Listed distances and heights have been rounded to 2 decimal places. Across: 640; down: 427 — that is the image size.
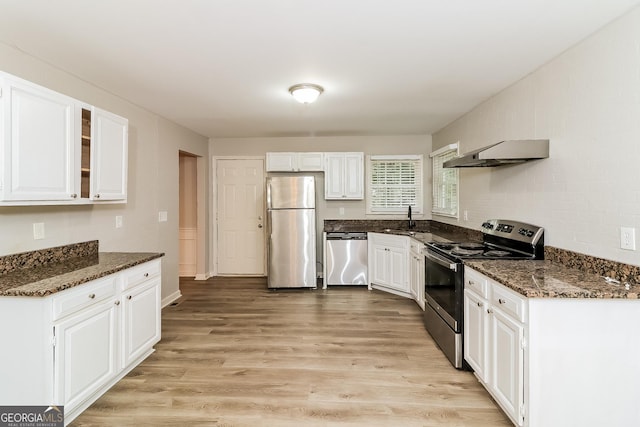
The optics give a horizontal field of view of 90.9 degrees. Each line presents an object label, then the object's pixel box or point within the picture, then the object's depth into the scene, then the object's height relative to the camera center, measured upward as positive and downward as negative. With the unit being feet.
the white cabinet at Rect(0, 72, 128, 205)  6.07 +1.48
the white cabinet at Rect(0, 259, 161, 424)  5.64 -2.58
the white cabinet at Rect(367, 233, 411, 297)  13.85 -2.26
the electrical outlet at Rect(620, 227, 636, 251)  5.71 -0.44
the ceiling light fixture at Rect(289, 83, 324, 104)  9.57 +3.77
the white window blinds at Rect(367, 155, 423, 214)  16.98 +1.62
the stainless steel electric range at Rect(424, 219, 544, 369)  8.13 -1.40
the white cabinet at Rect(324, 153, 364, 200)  16.43 +1.97
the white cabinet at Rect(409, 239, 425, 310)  12.25 -2.35
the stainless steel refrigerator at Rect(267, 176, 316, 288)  15.37 -0.80
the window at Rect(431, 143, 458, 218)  13.92 +1.40
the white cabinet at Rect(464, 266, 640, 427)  5.29 -2.53
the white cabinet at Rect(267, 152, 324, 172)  16.43 +2.75
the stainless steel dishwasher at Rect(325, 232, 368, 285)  15.55 -2.14
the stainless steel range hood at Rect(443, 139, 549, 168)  7.75 +1.57
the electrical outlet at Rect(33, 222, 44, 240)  7.61 -0.41
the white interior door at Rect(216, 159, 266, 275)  17.75 -0.08
